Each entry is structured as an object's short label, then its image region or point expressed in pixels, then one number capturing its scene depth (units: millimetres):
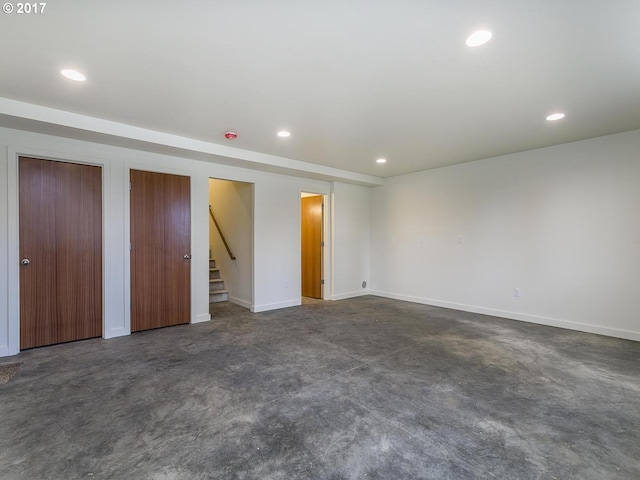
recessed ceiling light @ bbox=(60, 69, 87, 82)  2388
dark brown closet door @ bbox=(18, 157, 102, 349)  3414
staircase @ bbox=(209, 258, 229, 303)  6113
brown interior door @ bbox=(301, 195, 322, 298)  6434
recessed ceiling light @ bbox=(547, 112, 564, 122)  3239
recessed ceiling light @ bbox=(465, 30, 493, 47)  1948
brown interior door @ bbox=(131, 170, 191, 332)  4086
